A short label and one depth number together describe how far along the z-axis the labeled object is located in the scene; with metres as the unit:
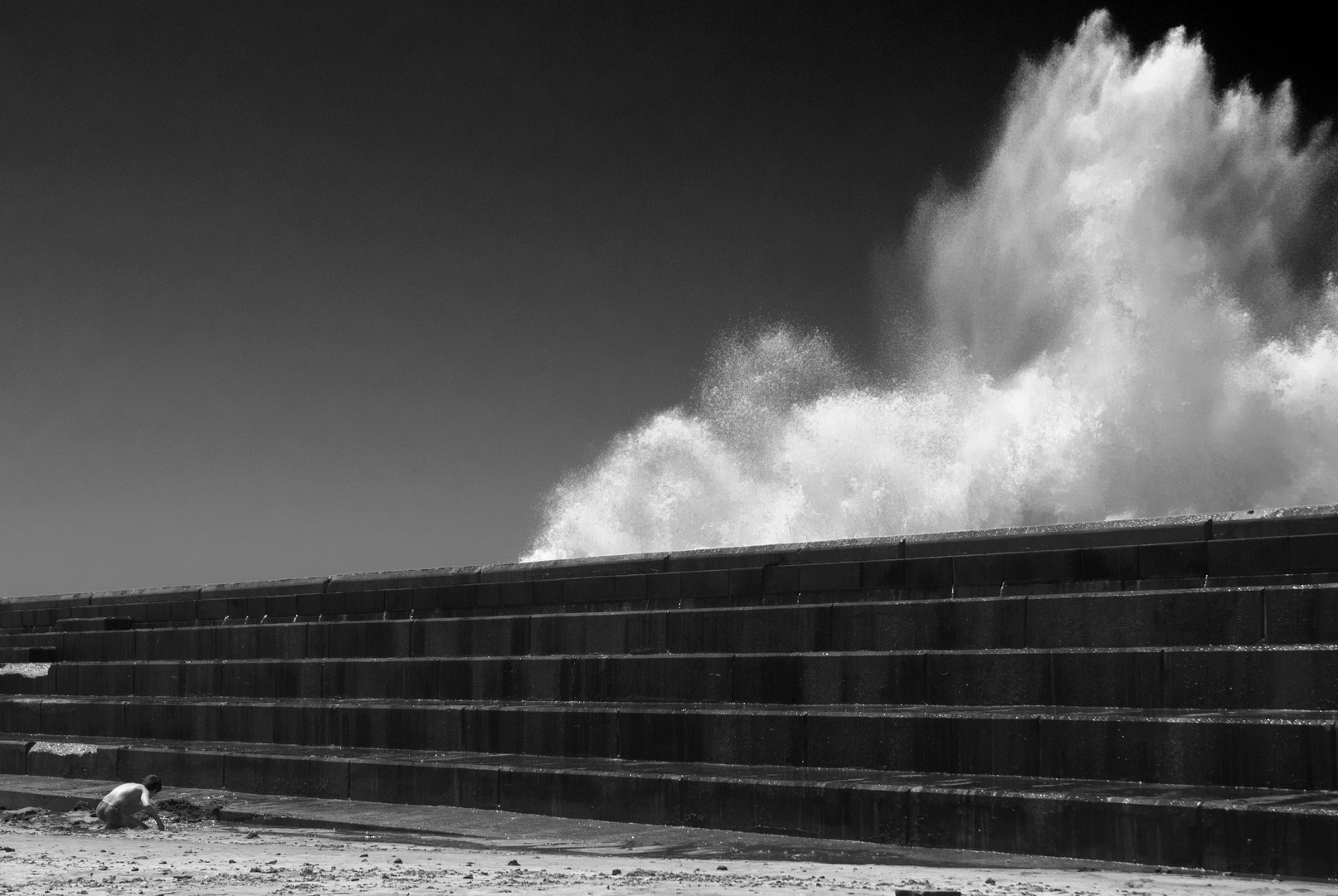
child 12.69
